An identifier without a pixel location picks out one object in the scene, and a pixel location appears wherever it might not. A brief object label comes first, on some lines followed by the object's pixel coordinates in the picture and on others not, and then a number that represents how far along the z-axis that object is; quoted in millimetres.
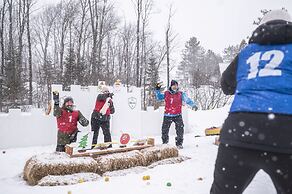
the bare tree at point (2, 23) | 21891
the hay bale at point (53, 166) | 4734
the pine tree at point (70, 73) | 21922
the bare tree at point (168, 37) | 25453
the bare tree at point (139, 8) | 23275
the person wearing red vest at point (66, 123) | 6543
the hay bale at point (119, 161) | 5246
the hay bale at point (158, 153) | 5805
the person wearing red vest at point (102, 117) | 7699
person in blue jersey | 1689
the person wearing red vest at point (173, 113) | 7988
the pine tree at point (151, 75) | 26711
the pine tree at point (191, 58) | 55562
